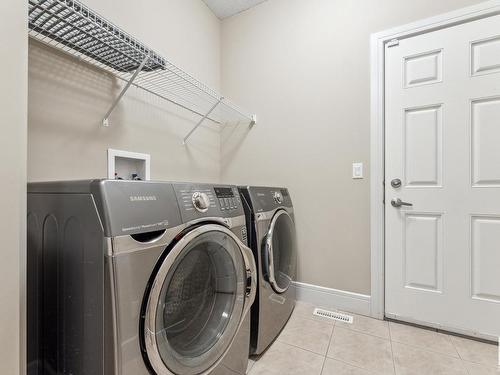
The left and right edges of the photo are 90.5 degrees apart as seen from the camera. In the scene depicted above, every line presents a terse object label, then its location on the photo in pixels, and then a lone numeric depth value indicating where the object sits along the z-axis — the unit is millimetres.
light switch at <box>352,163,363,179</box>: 1797
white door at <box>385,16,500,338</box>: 1458
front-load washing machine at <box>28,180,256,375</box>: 664
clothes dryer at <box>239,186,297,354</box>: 1329
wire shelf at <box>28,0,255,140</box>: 978
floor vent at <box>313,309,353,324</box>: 1708
